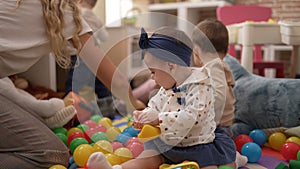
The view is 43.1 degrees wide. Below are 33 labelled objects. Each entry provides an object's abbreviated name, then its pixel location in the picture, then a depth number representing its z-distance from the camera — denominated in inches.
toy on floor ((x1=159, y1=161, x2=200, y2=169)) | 35.7
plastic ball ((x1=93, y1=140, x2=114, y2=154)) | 44.1
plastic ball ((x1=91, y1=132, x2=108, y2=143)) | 46.4
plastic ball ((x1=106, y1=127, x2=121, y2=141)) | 46.8
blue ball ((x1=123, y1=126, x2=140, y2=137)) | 43.1
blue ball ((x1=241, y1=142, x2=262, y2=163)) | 44.4
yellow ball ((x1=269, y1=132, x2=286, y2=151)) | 50.0
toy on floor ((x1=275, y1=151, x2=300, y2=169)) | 38.8
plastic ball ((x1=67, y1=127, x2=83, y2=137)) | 54.7
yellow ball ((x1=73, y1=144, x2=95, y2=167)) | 42.4
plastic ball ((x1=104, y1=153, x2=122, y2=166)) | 39.8
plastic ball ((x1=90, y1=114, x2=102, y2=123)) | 59.8
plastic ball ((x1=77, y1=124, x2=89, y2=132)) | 53.3
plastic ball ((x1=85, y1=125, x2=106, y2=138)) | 50.9
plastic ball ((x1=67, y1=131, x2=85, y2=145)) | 52.0
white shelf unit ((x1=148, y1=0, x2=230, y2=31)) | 123.1
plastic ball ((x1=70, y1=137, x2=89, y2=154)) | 48.4
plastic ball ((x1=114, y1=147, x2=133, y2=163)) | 40.4
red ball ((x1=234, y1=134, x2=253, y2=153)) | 48.6
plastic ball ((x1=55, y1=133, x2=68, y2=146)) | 52.4
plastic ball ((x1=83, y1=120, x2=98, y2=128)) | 54.5
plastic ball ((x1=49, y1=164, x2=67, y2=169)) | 39.8
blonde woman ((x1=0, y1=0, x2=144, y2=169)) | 41.1
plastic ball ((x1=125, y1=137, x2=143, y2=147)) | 40.8
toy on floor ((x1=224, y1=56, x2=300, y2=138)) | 51.8
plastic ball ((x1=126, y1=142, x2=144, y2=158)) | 39.7
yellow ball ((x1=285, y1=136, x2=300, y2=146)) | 47.4
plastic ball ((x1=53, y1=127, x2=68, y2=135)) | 55.6
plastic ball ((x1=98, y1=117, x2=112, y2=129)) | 55.8
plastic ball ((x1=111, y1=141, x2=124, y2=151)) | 43.3
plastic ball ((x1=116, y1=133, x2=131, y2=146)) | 43.5
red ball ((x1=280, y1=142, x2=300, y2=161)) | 44.9
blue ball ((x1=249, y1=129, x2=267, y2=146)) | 51.4
